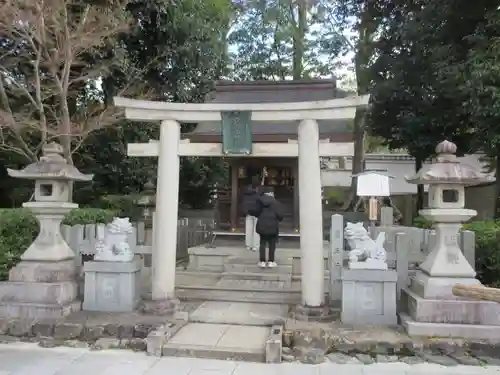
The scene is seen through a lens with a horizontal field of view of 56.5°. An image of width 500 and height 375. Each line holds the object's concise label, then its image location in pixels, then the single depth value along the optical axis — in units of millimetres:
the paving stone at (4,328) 6316
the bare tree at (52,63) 9891
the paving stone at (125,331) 6098
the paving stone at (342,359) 5430
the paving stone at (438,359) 5383
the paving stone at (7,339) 6117
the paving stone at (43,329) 6219
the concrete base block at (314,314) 6559
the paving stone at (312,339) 5676
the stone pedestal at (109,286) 6863
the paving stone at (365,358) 5434
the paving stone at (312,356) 5435
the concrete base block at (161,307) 6781
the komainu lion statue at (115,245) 6922
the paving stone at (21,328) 6281
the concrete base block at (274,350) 5395
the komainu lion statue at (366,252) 6398
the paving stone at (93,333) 6094
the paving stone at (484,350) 5535
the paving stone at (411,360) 5434
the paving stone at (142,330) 6055
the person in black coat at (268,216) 8852
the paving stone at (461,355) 5402
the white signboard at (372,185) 10280
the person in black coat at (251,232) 11211
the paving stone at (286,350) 5617
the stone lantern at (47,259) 6602
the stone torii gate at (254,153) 6746
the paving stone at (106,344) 5870
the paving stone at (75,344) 5934
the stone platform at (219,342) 5504
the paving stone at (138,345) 5812
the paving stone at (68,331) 6125
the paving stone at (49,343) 5934
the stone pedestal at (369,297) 6332
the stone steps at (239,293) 7797
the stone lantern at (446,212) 6086
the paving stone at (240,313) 6644
